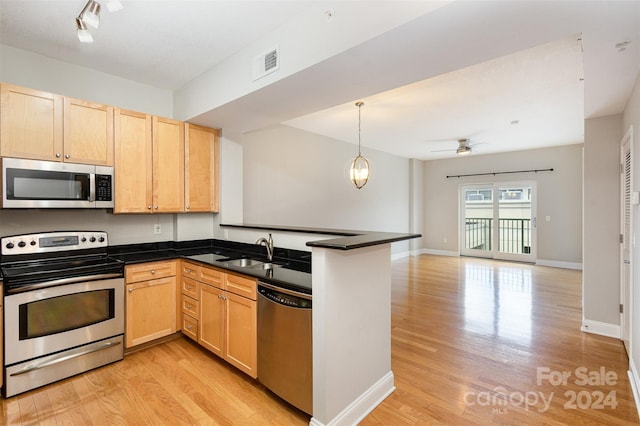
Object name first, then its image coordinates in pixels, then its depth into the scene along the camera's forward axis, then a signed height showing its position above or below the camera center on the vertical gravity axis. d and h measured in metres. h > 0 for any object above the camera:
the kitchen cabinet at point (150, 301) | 2.80 -0.88
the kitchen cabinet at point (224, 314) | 2.32 -0.88
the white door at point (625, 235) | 2.71 -0.23
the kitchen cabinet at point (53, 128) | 2.40 +0.74
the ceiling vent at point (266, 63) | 2.32 +1.20
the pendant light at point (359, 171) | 4.64 +0.63
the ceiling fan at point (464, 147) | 5.99 +1.31
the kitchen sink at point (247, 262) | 2.87 -0.51
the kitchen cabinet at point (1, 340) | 2.14 -0.92
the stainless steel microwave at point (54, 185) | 2.37 +0.24
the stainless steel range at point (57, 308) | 2.20 -0.78
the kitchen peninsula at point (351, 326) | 1.81 -0.77
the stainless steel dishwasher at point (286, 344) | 1.91 -0.91
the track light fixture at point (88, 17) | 1.91 +1.27
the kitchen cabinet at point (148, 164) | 2.98 +0.51
